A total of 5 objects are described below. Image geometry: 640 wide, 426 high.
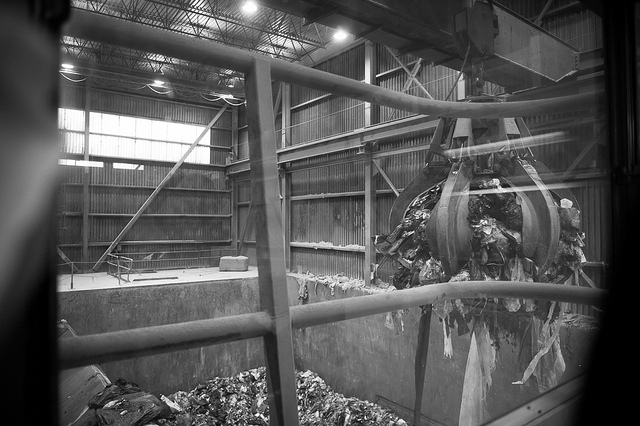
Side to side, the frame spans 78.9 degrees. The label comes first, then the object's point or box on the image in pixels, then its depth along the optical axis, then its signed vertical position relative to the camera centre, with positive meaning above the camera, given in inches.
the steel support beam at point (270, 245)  38.9 -2.5
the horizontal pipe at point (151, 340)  27.6 -9.2
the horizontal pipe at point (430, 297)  41.6 -10.5
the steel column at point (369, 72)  351.6 +135.2
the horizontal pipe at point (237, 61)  33.1 +17.3
